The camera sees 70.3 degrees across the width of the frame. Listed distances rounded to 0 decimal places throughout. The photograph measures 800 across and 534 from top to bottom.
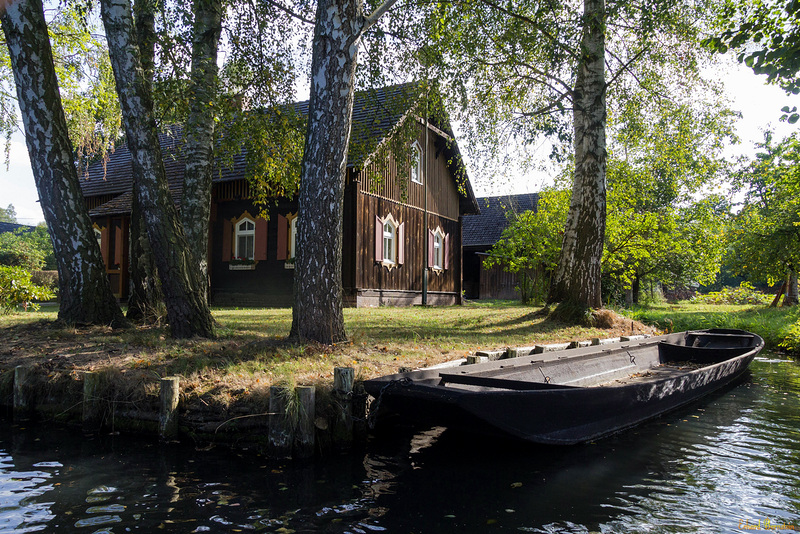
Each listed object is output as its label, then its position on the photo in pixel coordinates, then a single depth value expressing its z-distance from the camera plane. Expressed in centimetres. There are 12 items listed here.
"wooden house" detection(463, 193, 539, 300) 3020
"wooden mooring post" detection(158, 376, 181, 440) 528
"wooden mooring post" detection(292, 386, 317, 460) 494
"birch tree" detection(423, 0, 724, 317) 1057
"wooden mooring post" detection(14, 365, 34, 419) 626
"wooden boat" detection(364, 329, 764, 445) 454
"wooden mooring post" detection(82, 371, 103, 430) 574
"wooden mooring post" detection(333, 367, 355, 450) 525
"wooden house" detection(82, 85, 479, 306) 1681
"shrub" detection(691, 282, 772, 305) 2858
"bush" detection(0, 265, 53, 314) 1196
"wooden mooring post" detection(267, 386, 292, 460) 492
